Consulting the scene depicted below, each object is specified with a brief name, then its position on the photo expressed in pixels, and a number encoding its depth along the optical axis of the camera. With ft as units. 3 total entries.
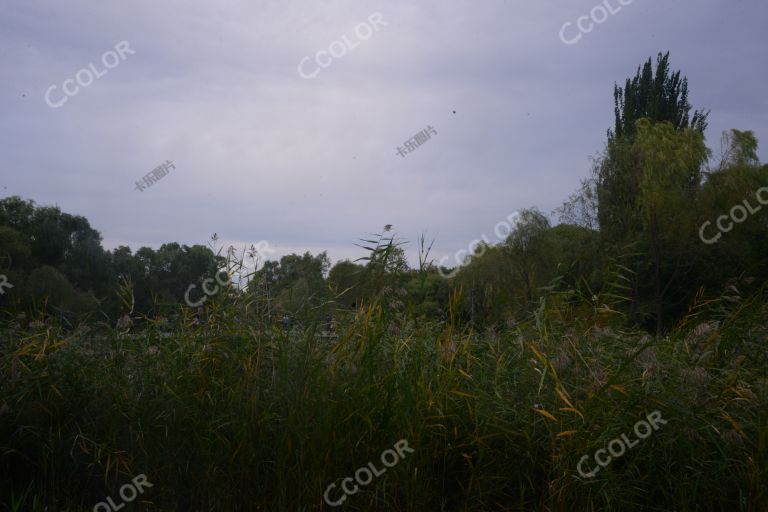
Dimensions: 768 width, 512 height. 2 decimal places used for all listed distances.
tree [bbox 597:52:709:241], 99.45
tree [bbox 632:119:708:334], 94.12
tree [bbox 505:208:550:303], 107.14
